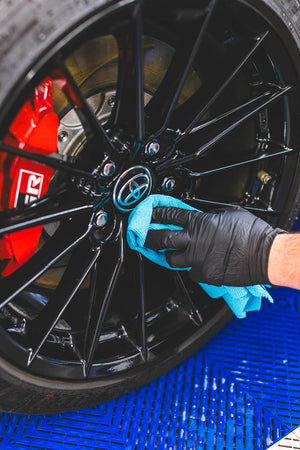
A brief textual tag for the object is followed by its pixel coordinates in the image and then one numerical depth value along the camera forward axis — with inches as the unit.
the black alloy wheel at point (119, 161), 37.4
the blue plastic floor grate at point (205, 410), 50.7
